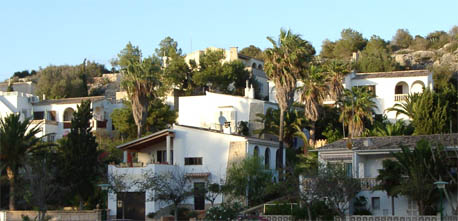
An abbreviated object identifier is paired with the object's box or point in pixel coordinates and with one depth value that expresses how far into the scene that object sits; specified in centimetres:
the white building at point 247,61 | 8819
